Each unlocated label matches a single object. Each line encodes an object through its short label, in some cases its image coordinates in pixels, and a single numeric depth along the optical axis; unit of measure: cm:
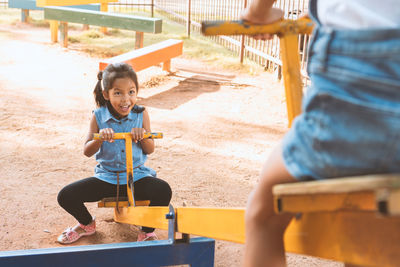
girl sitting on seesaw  267
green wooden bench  702
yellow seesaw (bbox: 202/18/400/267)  89
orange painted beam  554
